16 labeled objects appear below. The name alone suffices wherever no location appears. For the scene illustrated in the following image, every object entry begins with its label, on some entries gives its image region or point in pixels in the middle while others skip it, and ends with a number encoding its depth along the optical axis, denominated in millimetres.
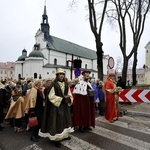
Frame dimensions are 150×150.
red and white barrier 7957
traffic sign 8336
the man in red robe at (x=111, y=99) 6902
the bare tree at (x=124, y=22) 14898
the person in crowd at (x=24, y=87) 6410
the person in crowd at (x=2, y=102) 5871
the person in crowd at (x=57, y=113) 4438
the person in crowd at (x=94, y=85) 8699
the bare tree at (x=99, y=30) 12867
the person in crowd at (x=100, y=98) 8375
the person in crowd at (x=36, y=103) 4773
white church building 50219
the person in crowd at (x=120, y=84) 10714
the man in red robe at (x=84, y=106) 5550
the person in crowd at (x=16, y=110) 5659
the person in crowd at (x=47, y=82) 5179
